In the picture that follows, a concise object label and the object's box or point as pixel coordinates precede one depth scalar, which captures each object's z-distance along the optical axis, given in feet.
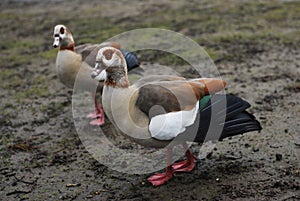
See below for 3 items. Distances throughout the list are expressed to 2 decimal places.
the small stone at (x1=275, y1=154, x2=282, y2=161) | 13.06
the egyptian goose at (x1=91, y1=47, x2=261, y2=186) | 11.57
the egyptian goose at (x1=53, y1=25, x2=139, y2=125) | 16.34
